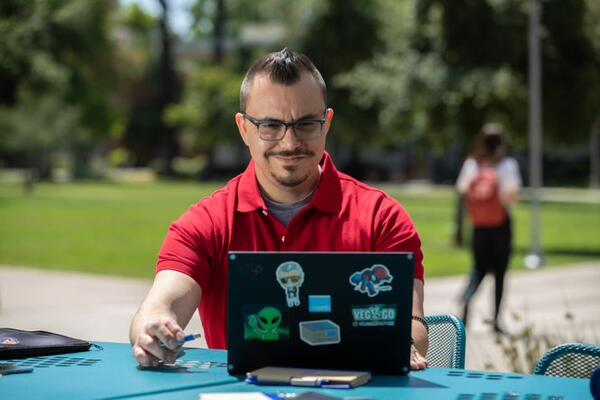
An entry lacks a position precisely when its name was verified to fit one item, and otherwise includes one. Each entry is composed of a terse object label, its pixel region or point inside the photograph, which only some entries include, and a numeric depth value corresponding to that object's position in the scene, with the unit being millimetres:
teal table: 2893
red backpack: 10922
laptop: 2902
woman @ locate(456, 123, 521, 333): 10891
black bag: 3514
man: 3627
